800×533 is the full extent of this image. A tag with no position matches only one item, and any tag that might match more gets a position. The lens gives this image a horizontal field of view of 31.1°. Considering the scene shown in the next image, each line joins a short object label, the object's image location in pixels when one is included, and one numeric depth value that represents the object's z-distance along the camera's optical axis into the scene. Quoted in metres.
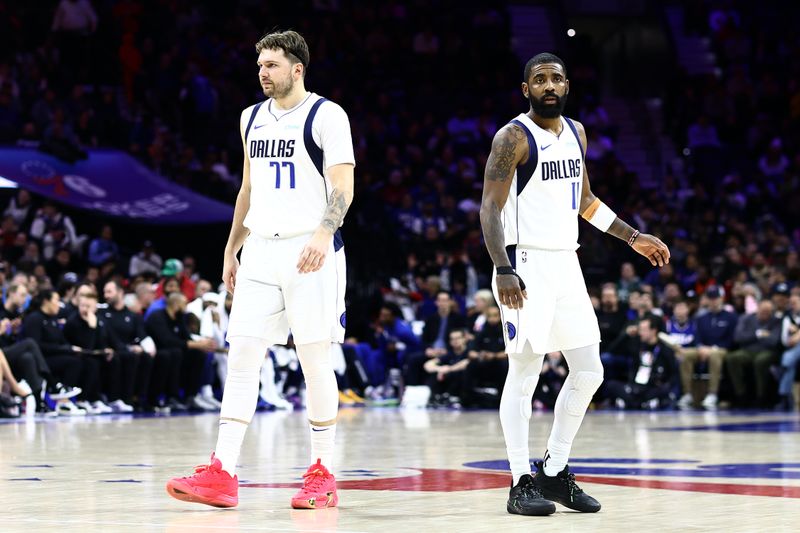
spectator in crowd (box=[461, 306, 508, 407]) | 18.47
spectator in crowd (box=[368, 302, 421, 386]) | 19.75
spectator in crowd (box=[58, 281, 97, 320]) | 15.98
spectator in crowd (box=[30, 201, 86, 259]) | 18.83
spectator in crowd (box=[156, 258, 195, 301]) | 18.31
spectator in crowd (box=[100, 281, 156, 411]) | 16.66
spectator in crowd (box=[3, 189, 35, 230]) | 19.00
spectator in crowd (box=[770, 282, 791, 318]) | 18.42
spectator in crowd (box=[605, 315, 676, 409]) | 18.20
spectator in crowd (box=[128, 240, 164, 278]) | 19.34
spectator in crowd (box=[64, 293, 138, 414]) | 16.09
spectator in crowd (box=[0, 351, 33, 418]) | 14.76
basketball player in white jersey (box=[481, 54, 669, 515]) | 6.90
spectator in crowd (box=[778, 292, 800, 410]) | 17.92
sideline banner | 18.86
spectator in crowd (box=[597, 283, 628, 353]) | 18.84
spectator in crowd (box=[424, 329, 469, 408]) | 18.88
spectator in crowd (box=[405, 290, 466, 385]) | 19.23
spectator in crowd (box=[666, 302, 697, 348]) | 18.91
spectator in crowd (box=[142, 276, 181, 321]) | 17.38
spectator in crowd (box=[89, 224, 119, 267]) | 19.11
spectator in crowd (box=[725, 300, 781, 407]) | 18.27
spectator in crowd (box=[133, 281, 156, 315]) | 17.44
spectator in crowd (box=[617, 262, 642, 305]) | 20.67
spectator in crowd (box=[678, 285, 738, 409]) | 18.50
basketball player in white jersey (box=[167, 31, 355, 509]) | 6.80
